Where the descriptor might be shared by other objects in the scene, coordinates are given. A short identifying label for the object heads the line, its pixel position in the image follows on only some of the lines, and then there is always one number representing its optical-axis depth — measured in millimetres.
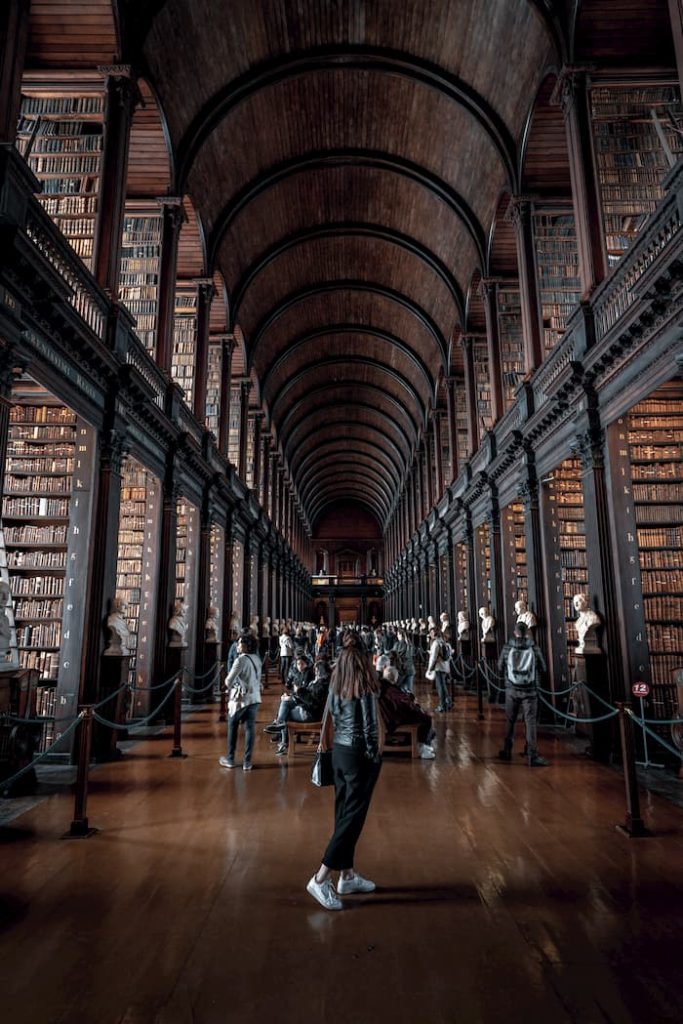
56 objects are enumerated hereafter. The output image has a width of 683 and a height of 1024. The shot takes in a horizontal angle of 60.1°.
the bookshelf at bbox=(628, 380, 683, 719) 6250
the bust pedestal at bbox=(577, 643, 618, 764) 5609
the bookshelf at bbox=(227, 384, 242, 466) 14500
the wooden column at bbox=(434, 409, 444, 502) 16734
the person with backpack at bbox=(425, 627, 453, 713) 8211
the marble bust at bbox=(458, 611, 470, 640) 11281
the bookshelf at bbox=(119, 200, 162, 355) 8375
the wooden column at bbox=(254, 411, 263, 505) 17614
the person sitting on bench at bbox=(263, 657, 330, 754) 5770
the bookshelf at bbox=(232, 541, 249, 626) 13586
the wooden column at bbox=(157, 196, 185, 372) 8172
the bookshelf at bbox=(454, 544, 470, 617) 13602
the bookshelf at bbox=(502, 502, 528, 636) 9305
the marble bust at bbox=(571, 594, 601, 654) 5879
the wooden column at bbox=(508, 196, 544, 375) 8383
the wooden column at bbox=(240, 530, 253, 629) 13828
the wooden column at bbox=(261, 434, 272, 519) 19547
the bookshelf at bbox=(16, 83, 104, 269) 6422
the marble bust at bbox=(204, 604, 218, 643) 9859
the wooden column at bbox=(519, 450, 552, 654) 7590
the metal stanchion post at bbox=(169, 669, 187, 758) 5699
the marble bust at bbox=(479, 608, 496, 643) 9500
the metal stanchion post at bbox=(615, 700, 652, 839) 3527
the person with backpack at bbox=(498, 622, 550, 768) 5203
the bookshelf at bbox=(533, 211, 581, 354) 8875
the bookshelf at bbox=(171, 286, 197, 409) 10523
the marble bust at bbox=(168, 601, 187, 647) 7977
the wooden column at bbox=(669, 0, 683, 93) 4512
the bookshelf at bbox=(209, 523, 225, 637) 11641
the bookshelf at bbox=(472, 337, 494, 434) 12562
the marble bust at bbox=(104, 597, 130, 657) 5789
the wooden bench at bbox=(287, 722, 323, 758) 5918
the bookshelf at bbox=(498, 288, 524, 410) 10656
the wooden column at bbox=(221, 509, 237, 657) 11539
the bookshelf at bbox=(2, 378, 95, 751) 5664
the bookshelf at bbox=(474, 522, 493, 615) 11026
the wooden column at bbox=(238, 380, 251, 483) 14172
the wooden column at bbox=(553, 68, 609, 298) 6344
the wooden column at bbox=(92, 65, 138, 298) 6168
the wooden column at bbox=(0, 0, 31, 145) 4266
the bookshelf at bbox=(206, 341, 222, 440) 12444
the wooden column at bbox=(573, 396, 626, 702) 5738
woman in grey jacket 5070
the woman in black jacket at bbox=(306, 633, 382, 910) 2580
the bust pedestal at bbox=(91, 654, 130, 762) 5609
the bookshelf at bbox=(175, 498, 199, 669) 9500
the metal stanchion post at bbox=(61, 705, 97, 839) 3512
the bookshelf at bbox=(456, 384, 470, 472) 14695
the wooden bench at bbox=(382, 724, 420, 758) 5660
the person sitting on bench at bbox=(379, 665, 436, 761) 5482
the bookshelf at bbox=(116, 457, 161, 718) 7652
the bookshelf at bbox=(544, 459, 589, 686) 7469
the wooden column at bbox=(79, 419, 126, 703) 5648
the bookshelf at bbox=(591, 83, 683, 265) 6594
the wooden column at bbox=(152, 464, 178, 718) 7727
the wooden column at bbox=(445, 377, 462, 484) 14242
